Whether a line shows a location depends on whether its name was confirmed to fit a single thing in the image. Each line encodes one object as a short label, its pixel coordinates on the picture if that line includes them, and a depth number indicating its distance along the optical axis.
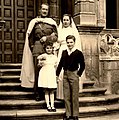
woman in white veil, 6.68
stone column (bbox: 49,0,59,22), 11.19
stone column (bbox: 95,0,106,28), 9.27
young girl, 6.43
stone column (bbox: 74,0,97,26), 8.41
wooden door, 10.73
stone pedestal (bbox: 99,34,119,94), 8.55
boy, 5.78
